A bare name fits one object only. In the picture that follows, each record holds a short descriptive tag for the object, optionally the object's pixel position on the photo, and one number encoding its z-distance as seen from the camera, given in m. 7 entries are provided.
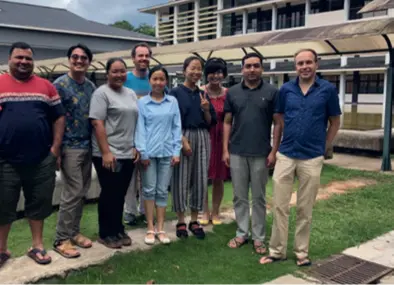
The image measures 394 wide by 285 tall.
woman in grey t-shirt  3.72
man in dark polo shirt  4.00
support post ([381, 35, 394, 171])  8.41
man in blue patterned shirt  3.74
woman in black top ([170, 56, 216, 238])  4.28
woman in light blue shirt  4.01
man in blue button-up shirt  3.62
